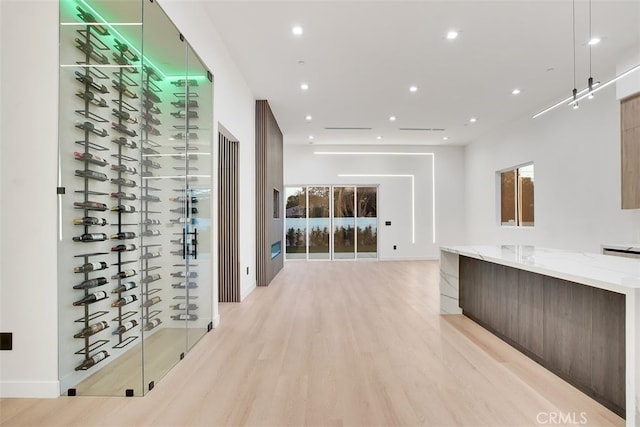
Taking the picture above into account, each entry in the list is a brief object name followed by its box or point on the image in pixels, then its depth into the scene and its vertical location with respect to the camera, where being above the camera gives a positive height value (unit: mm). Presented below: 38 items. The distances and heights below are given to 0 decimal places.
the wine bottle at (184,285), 3064 -616
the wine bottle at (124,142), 2600 +553
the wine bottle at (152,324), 2621 -813
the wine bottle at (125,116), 2579 +739
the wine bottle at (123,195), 2568 +157
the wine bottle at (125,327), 2608 -815
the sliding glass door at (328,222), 10117 -169
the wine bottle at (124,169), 2588 +357
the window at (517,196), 7566 +433
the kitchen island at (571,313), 1948 -716
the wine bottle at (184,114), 3075 +927
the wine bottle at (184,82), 3086 +1214
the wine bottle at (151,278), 2706 -475
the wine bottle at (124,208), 2564 +63
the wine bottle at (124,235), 2543 -135
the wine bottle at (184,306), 3062 -806
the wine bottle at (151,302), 2672 -652
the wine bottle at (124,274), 2562 -419
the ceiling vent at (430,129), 8477 +2071
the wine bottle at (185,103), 3092 +1027
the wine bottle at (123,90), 2589 +929
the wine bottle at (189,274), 3070 -521
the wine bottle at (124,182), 2607 +262
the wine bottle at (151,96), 2602 +913
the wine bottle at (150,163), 2594 +399
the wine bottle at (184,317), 3040 -889
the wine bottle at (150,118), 2600 +740
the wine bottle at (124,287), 2527 -513
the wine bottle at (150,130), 2615 +656
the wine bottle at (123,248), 2564 -230
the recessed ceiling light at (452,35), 4062 +2094
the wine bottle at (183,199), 3024 +157
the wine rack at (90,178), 2322 +261
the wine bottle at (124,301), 2536 -610
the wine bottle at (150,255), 2638 -291
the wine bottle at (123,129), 2573 +648
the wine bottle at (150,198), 2725 +145
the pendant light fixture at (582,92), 3162 +1142
